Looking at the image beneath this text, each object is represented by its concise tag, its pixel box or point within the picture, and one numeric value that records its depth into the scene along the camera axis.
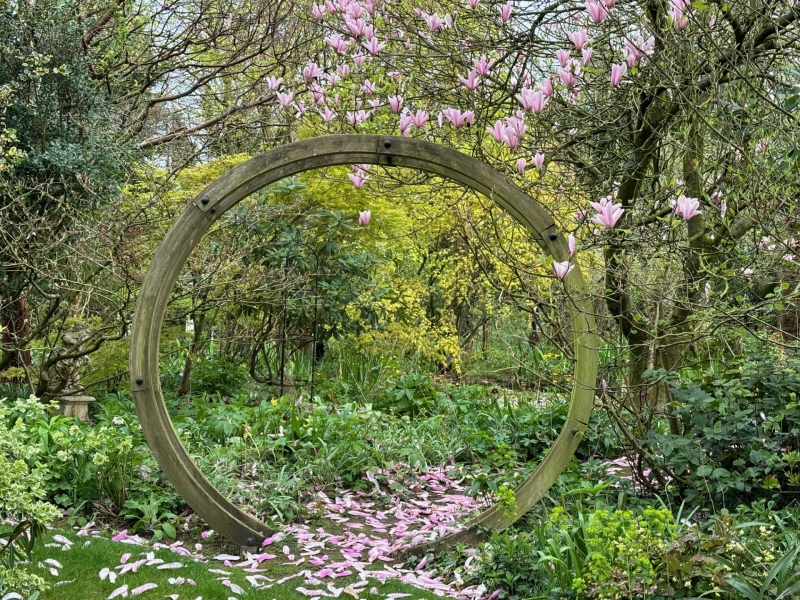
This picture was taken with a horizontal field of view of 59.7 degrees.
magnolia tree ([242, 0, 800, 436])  3.03
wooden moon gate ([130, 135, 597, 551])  3.45
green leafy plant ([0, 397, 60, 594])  2.31
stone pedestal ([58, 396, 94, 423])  5.21
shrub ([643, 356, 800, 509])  3.29
